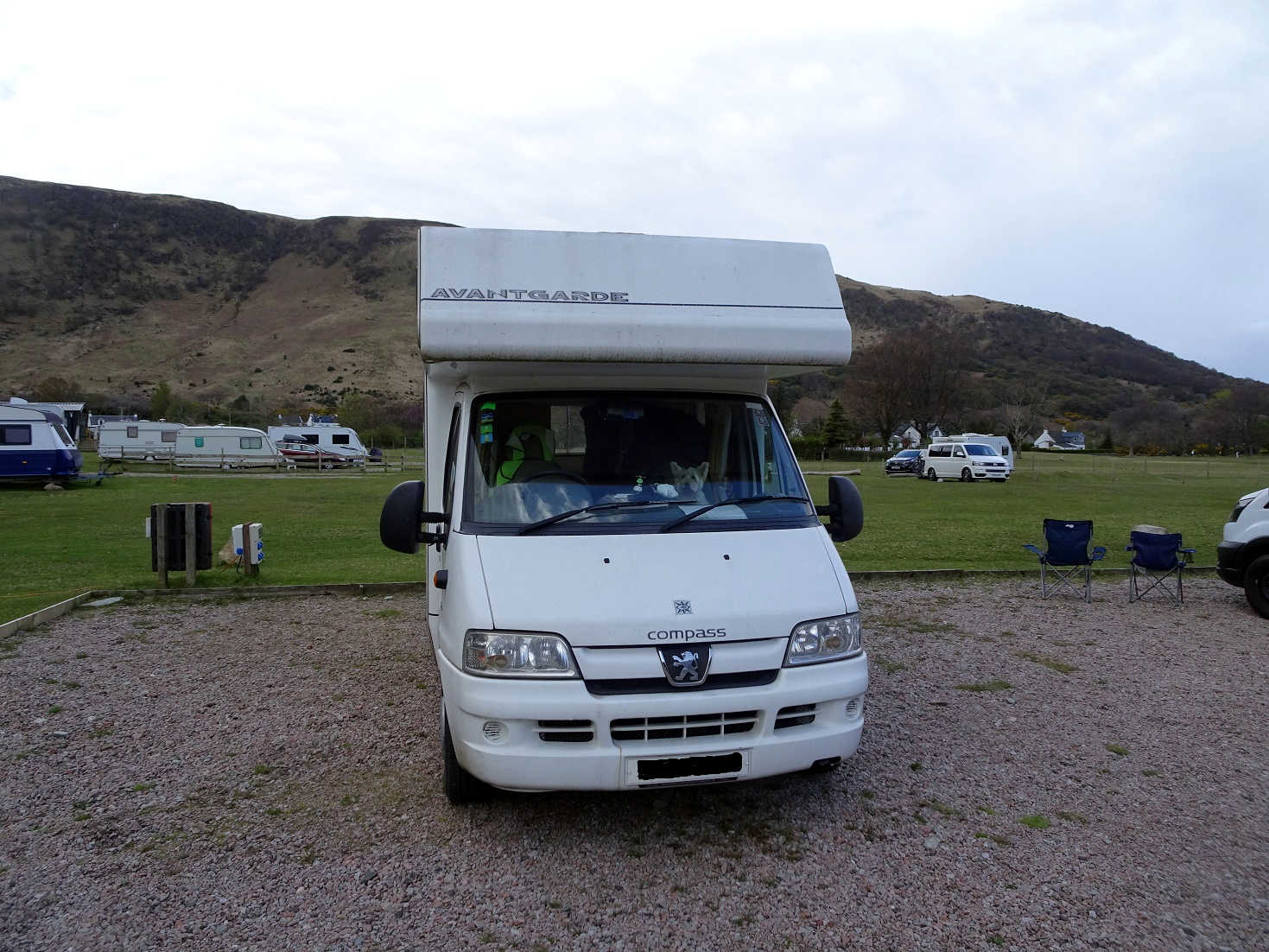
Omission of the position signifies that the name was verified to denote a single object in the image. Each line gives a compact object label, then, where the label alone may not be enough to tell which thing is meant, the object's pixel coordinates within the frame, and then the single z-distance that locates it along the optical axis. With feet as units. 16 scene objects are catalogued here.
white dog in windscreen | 15.67
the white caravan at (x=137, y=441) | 156.56
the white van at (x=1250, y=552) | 30.86
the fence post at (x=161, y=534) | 35.01
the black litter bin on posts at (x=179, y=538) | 35.12
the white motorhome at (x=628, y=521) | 12.77
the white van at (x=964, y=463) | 126.31
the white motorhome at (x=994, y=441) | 139.02
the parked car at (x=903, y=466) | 154.71
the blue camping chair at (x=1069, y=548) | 34.58
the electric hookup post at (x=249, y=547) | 38.17
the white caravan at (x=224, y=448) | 146.10
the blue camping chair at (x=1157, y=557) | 33.76
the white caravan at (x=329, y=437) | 167.63
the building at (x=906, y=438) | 255.91
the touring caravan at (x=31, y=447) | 93.35
